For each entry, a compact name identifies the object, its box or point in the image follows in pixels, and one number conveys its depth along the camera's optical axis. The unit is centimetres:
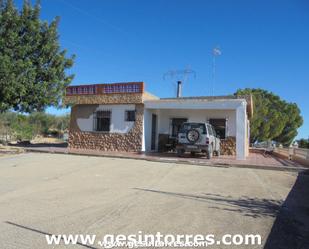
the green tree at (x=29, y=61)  1405
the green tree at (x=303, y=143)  3609
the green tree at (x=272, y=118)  3525
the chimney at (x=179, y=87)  2567
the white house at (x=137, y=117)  1676
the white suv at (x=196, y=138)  1448
